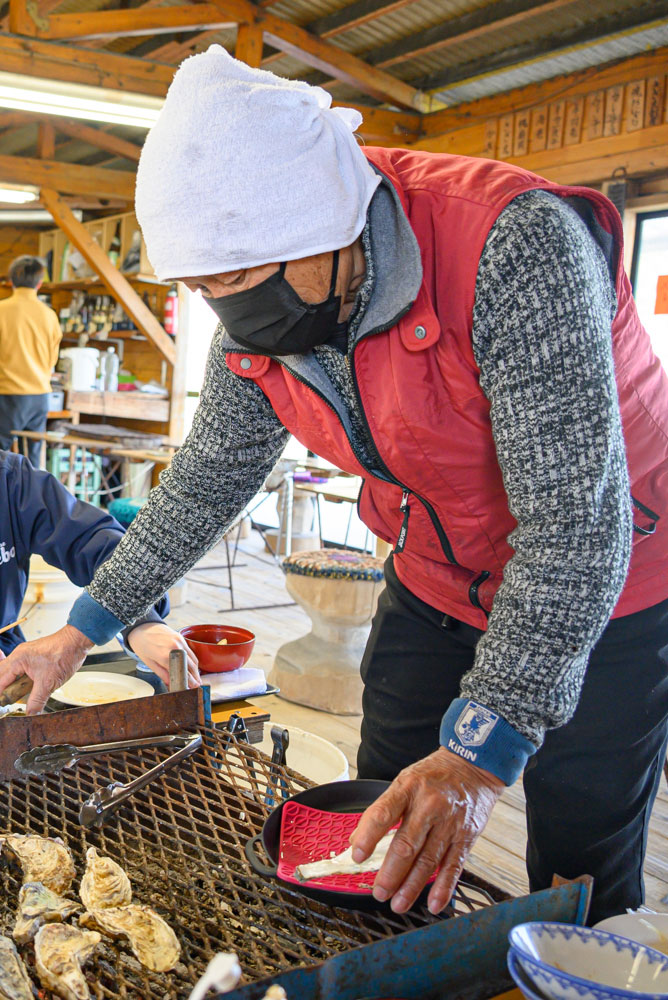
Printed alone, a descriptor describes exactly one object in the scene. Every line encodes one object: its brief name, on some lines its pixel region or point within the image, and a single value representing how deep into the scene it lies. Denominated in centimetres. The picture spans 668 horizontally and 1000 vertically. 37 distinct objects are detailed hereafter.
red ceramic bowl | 185
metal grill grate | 86
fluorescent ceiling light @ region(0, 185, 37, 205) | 761
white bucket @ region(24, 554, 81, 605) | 221
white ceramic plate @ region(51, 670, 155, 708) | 165
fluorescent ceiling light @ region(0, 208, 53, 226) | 955
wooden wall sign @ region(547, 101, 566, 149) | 508
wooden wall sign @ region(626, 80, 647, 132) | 460
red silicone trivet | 96
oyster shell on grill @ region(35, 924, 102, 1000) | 81
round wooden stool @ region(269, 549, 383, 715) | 365
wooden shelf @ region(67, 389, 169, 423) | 773
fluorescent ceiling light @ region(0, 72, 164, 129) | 452
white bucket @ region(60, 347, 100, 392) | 786
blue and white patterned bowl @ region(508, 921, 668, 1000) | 74
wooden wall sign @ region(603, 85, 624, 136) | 473
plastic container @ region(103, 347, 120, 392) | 797
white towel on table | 175
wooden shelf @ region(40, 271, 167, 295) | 821
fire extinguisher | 800
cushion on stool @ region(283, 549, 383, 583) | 368
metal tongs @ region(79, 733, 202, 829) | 108
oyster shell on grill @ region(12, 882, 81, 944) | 89
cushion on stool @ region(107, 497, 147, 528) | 486
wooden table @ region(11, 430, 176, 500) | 592
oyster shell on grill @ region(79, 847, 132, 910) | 94
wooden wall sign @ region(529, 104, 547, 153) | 518
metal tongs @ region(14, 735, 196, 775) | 120
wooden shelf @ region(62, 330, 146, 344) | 886
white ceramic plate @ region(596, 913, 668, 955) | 88
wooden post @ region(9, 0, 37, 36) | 501
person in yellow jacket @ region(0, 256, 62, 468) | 645
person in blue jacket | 204
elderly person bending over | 89
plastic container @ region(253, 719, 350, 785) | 188
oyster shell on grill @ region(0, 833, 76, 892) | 98
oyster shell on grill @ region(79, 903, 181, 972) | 86
